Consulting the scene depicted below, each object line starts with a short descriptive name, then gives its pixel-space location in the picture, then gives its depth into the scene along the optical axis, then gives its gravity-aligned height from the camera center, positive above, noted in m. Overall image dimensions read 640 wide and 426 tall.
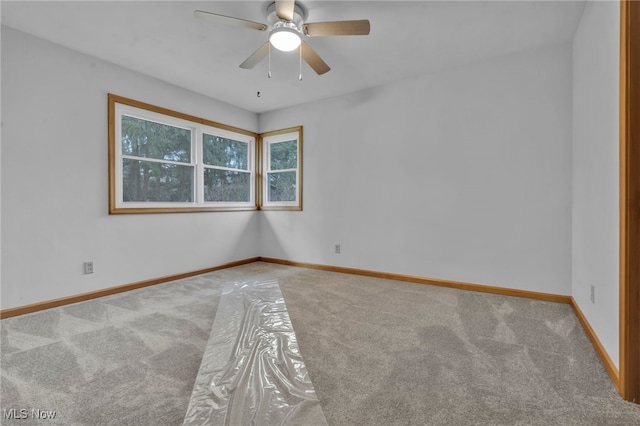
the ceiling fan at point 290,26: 2.17 +1.44
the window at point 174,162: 3.44 +0.72
